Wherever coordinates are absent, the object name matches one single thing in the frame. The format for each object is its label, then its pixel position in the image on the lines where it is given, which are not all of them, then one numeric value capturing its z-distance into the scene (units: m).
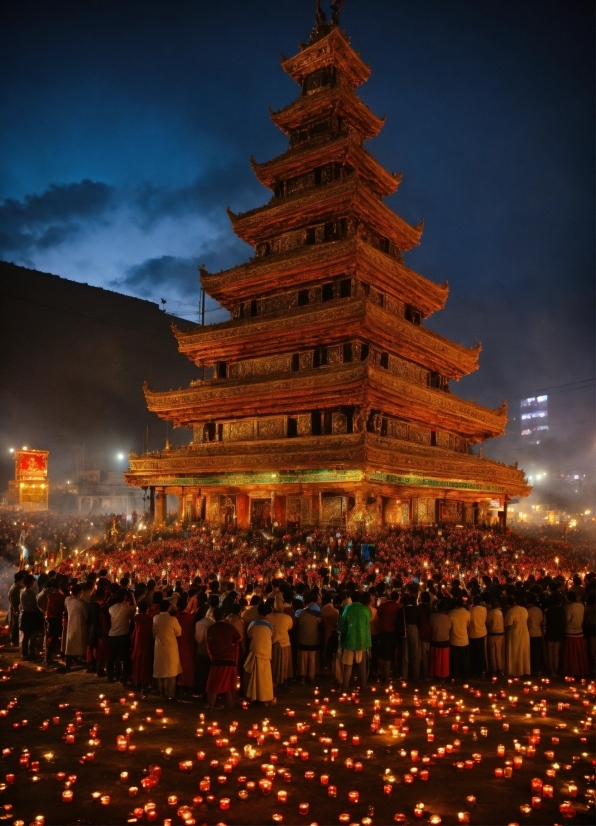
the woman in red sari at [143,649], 9.61
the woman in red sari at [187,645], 9.47
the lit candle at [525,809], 6.05
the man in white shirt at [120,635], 10.18
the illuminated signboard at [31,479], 43.81
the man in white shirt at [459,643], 10.34
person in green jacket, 9.62
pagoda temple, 27.06
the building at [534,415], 104.62
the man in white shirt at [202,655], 9.29
